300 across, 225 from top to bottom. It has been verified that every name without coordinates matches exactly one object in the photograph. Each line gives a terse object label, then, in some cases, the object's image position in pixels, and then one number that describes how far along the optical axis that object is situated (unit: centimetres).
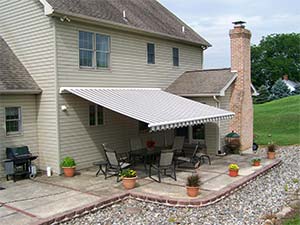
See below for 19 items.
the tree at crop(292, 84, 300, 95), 7275
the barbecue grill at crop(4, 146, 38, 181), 1434
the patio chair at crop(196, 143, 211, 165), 1759
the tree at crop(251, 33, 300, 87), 9262
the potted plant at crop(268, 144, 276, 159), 1888
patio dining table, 1622
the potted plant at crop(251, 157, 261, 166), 1688
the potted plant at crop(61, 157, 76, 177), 1499
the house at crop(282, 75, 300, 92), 7775
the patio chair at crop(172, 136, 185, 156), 1762
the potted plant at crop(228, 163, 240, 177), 1455
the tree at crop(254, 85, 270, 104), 6969
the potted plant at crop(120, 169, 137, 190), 1271
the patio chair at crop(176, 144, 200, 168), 1561
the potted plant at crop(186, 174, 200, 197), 1160
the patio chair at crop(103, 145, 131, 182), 1397
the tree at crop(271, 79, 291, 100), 6938
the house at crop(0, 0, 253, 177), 1530
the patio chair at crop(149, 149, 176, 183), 1370
